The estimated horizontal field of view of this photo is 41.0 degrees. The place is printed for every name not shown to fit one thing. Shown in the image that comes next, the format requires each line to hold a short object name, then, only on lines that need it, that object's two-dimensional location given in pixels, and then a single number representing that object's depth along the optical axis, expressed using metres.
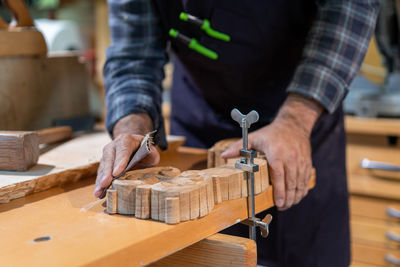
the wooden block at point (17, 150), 0.89
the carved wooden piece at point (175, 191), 0.67
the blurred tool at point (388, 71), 1.79
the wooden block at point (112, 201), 0.71
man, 1.04
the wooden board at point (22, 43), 1.19
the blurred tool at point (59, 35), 1.62
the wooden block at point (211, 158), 0.97
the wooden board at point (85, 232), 0.58
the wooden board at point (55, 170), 0.83
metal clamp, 0.78
